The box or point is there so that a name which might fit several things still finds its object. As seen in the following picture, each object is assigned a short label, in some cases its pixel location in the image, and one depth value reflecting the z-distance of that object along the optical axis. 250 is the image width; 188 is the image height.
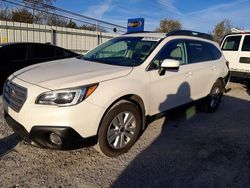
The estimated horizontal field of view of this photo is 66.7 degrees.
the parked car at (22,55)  4.97
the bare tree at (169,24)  30.17
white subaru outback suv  2.27
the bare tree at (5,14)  17.20
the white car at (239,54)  6.66
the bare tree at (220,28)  25.52
